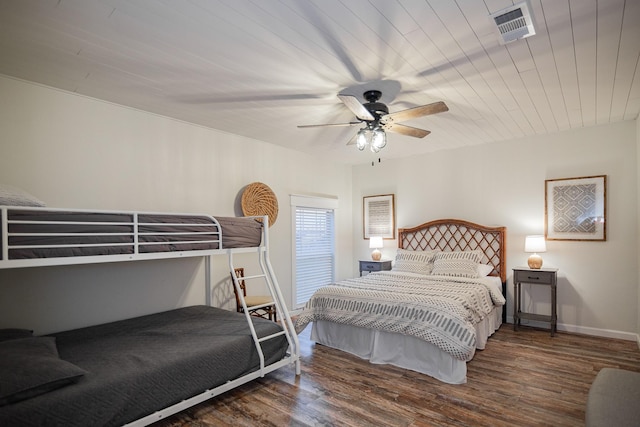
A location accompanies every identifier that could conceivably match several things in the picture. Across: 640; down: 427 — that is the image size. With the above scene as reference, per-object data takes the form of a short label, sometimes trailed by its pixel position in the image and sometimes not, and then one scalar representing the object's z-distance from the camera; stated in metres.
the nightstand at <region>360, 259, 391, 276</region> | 5.68
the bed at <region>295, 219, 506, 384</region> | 3.12
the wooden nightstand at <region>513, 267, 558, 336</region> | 4.23
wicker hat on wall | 4.55
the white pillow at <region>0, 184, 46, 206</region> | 2.11
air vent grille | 1.95
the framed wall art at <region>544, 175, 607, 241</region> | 4.22
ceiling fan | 2.85
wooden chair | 4.09
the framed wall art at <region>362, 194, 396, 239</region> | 6.01
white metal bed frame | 2.00
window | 5.44
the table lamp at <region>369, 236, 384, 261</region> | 5.94
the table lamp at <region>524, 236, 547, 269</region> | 4.38
